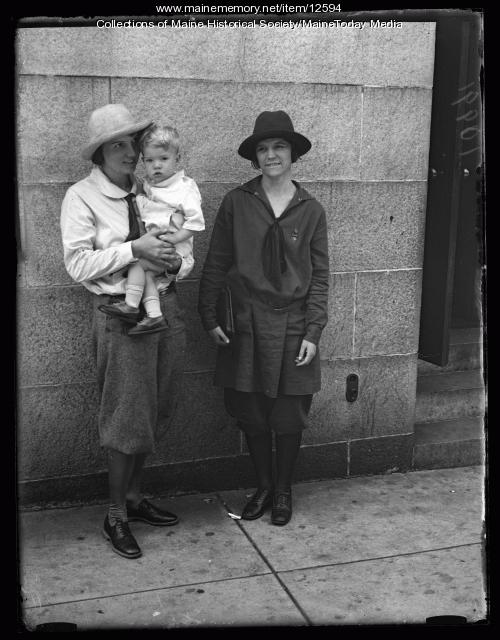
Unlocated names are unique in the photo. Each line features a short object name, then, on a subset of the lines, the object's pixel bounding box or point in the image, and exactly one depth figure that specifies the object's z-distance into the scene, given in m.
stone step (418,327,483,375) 5.64
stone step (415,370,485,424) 5.35
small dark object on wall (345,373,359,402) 4.93
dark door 4.82
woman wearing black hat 4.14
